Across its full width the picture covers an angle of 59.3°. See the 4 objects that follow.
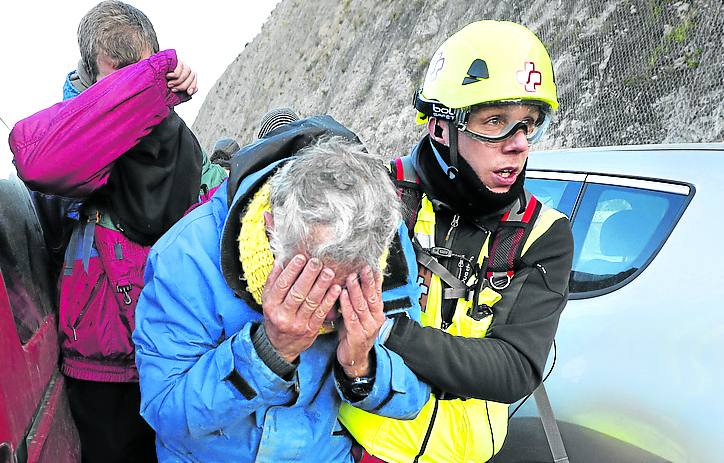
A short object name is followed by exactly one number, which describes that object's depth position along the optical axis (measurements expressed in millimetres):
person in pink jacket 1689
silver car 2021
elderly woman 1290
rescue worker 1632
